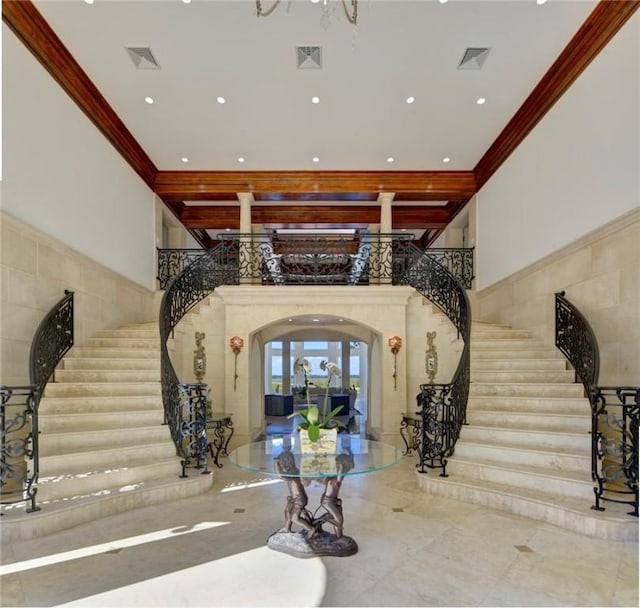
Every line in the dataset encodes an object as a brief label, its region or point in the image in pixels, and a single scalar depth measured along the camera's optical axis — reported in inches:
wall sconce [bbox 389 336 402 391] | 295.1
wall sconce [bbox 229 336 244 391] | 292.6
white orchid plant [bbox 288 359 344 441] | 136.7
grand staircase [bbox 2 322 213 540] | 145.3
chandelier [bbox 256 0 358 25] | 107.3
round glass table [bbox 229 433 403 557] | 121.4
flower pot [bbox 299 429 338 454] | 138.1
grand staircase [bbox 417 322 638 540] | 141.3
